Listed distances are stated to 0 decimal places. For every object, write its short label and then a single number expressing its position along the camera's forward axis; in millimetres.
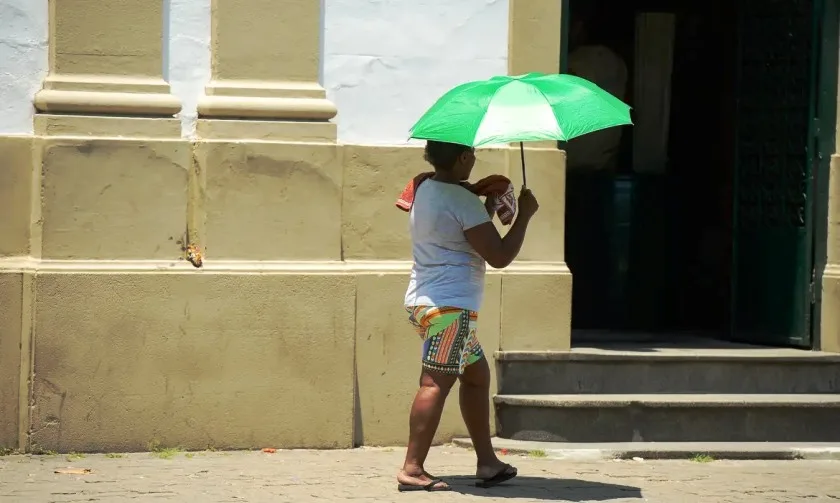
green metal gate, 17156
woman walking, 12187
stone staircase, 15258
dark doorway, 20047
